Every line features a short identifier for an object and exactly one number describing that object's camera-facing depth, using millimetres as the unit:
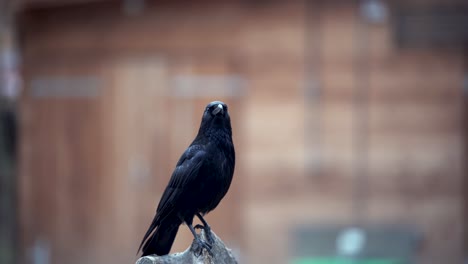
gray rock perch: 8586
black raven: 9102
